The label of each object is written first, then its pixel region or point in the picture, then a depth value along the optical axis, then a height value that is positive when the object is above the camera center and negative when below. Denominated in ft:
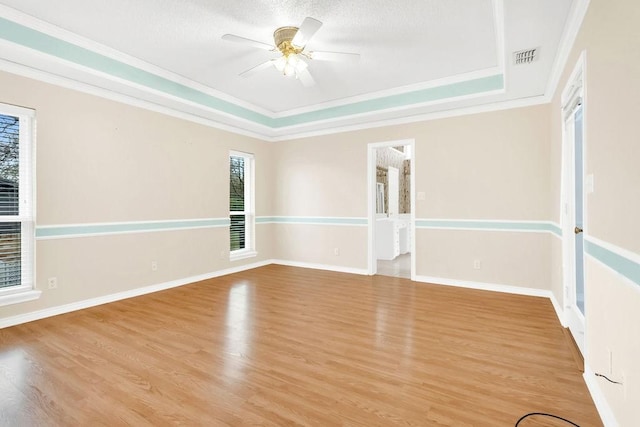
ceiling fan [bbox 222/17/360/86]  9.21 +5.20
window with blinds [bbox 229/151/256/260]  18.89 +0.50
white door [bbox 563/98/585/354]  9.41 -0.19
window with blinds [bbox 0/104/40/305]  10.32 +0.34
